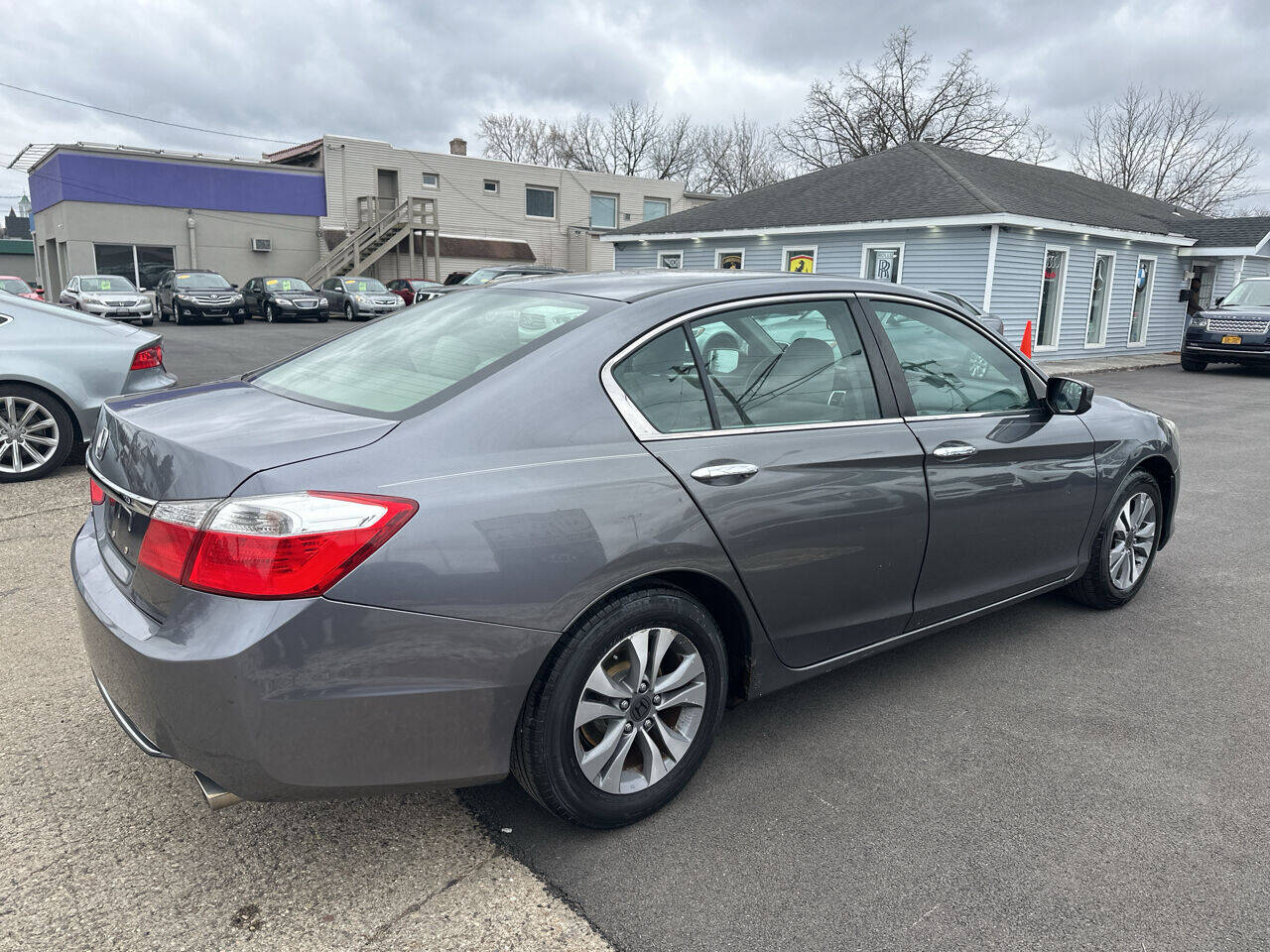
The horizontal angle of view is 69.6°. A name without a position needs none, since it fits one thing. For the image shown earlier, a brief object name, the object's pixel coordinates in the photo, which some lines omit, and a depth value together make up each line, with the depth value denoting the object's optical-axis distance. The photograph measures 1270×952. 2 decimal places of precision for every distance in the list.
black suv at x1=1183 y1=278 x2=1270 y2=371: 17.11
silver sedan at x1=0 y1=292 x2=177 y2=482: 6.17
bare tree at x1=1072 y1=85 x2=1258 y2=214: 41.53
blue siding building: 17.59
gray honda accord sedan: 2.04
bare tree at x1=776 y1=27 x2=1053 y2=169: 38.50
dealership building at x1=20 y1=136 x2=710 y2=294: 30.47
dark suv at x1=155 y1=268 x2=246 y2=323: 25.09
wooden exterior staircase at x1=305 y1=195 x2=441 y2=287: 32.66
